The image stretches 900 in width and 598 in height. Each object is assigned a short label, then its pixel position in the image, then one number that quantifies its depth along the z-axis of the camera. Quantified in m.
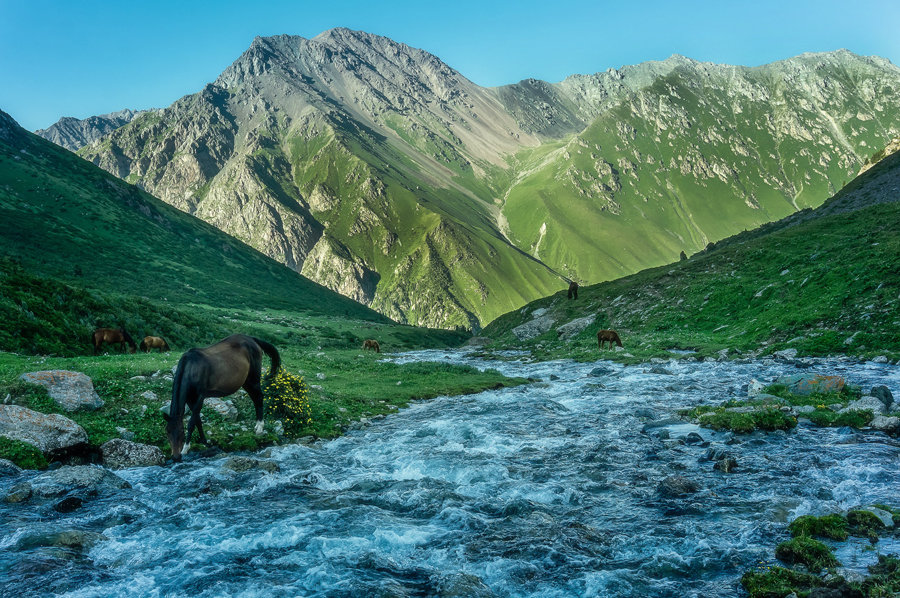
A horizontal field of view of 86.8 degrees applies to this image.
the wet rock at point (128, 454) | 16.73
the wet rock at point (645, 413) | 24.14
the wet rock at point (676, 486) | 14.25
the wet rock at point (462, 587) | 9.56
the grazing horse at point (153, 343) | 40.72
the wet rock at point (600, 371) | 39.26
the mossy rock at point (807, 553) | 9.36
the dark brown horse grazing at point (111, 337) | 35.50
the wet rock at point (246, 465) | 16.82
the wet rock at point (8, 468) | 14.70
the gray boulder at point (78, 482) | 13.93
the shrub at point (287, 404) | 22.08
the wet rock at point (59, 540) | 11.09
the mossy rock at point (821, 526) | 10.48
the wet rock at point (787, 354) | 34.72
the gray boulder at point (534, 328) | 76.31
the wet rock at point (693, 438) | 19.06
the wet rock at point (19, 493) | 13.20
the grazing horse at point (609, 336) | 51.56
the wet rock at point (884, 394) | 19.54
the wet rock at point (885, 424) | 17.25
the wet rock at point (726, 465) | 15.66
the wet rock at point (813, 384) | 23.08
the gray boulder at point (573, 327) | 67.31
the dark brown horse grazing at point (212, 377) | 16.81
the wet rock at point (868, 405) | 19.17
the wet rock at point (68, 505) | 13.07
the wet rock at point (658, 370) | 36.94
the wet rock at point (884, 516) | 10.78
